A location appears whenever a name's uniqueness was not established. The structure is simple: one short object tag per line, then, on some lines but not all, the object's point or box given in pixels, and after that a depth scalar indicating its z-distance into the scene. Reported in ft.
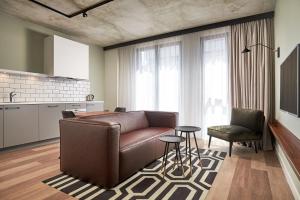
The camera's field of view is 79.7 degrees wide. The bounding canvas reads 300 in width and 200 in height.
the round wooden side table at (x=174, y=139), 7.52
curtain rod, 11.73
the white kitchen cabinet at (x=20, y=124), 10.46
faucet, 11.86
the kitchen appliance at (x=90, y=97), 17.30
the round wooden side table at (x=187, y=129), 8.55
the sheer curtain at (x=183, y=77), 13.42
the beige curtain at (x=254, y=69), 11.36
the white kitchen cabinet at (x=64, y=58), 13.37
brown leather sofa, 6.32
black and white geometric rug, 6.06
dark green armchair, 10.27
